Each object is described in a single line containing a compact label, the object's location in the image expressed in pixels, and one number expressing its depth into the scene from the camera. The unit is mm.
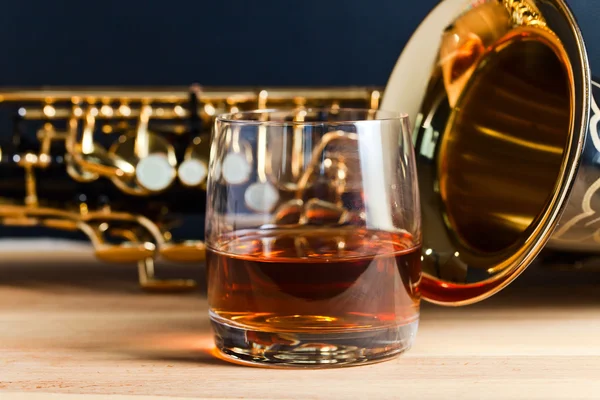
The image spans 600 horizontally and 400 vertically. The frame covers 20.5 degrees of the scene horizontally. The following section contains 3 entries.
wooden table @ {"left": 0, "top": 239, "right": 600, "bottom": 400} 636
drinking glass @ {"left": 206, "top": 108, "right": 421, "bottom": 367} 648
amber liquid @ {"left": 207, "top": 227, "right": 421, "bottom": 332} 647
